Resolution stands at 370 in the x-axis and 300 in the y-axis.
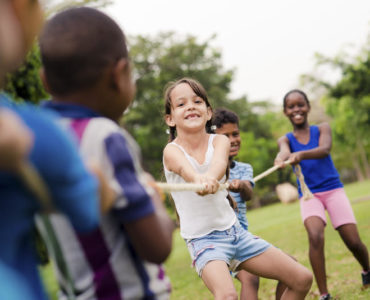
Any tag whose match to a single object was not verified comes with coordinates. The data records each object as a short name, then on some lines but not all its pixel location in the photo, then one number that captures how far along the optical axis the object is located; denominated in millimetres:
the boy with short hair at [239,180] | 4211
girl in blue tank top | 5070
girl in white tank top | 3209
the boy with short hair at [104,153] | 1557
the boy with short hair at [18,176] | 1104
